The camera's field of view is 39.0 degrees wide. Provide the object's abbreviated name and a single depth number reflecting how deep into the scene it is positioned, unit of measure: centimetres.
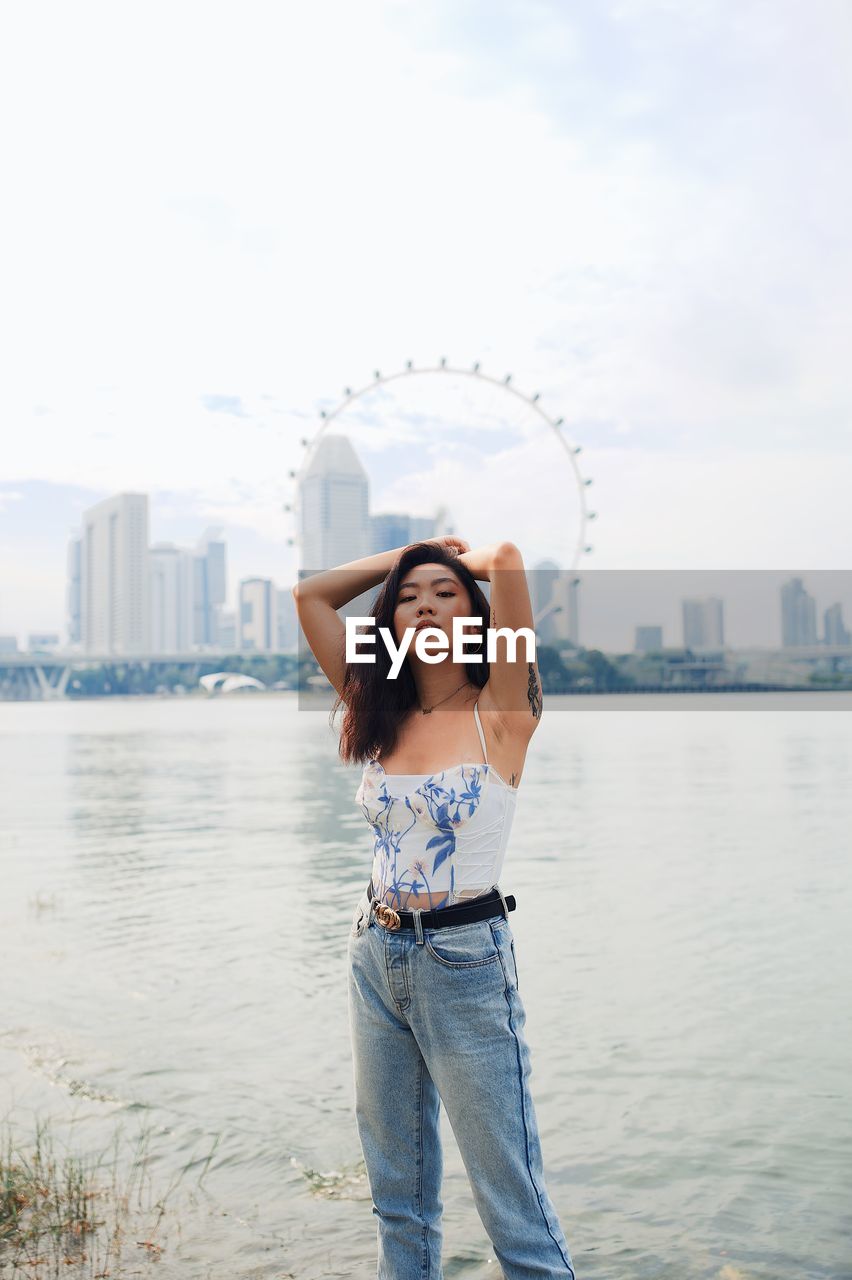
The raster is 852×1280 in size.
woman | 285
